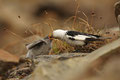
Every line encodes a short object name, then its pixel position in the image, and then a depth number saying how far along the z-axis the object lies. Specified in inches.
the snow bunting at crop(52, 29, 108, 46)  464.1
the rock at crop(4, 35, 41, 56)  748.3
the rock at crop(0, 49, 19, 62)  531.2
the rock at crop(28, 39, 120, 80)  183.6
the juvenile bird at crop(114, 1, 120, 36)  491.2
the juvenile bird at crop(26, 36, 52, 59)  513.3
